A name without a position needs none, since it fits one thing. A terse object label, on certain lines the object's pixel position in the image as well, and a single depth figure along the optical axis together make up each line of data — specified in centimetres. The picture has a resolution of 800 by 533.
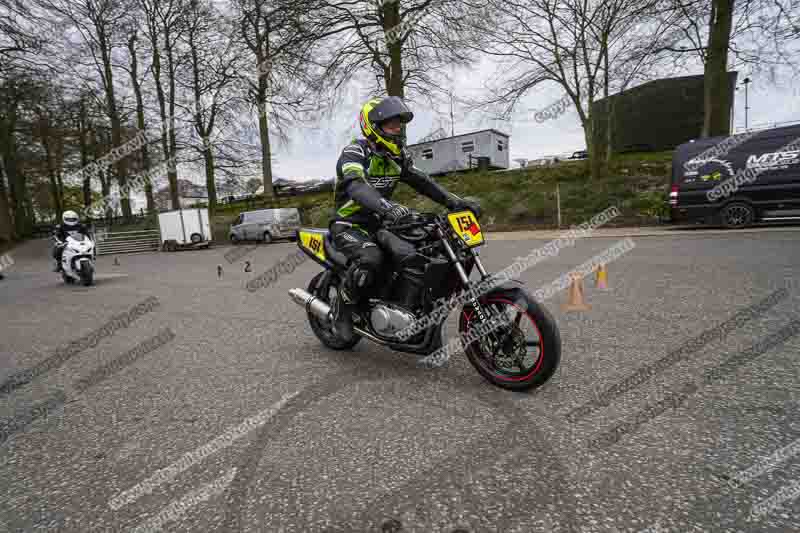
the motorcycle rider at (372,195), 317
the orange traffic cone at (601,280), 601
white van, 2297
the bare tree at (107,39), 2350
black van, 1142
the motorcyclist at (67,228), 1048
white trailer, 2234
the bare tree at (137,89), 2542
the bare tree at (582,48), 1672
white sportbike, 978
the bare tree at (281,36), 1549
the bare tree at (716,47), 1455
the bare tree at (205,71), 2302
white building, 3078
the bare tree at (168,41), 2492
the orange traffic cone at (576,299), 510
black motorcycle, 280
